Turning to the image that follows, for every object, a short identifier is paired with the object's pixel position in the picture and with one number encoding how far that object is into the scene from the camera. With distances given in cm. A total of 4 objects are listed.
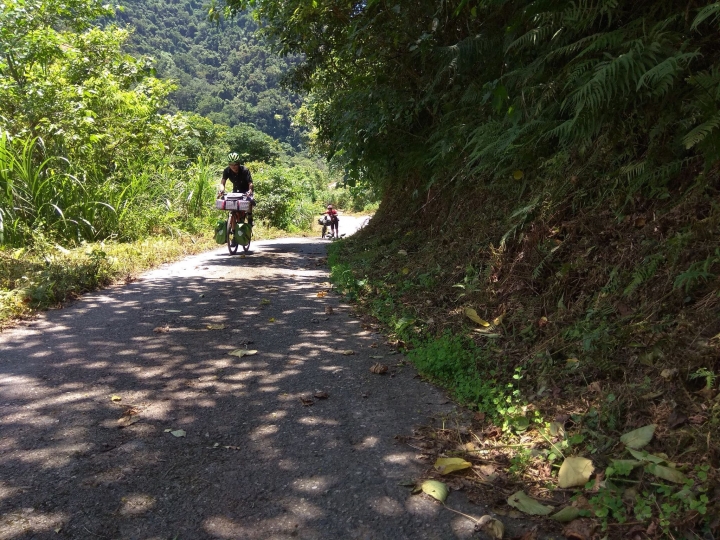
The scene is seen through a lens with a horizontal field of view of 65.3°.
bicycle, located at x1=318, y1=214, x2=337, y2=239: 2008
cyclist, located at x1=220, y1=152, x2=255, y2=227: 1051
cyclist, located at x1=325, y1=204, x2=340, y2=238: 2020
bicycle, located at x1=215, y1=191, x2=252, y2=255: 1022
